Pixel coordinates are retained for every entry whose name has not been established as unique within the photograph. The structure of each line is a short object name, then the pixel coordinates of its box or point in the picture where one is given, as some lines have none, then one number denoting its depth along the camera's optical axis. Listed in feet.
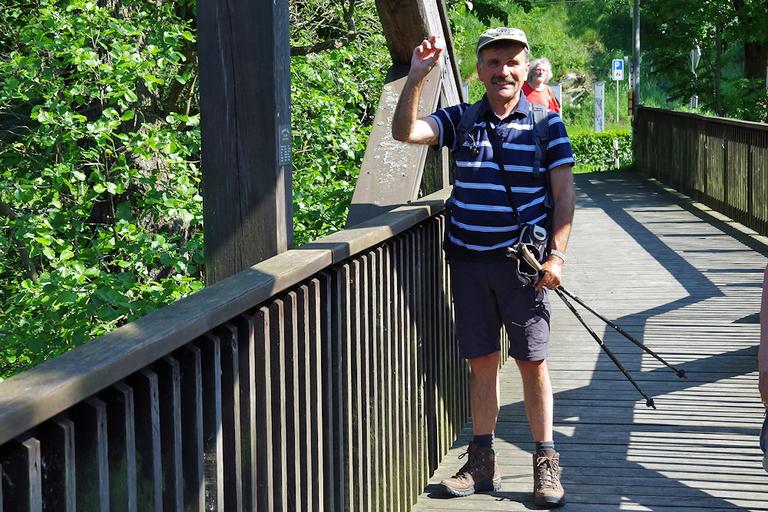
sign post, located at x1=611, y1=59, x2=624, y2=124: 139.95
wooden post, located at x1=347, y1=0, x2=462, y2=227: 17.15
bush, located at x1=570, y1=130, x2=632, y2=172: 144.77
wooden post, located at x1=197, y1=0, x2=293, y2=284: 10.89
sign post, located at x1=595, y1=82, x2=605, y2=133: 156.97
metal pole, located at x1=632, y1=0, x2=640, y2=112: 94.84
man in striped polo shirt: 14.37
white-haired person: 27.04
